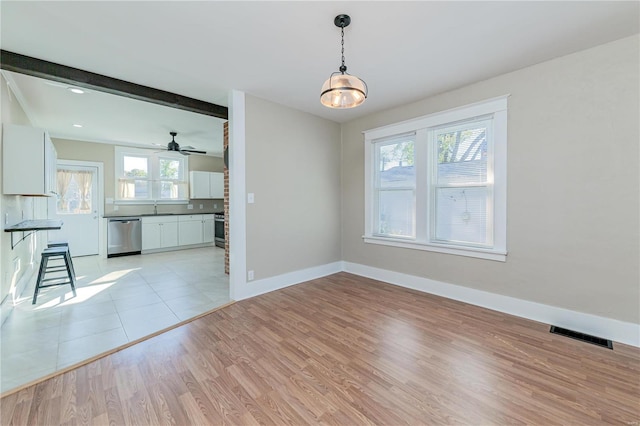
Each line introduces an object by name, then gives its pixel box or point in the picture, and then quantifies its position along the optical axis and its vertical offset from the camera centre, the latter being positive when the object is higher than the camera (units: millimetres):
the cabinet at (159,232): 6266 -536
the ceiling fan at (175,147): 5394 +1260
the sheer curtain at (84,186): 5916 +522
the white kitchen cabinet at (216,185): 7492 +691
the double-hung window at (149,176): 6387 +851
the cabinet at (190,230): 6797 -517
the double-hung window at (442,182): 3020 +364
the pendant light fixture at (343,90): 1924 +891
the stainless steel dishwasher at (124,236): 5836 -592
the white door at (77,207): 5695 +49
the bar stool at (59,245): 3675 -487
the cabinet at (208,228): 7262 -504
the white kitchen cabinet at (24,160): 2816 +533
